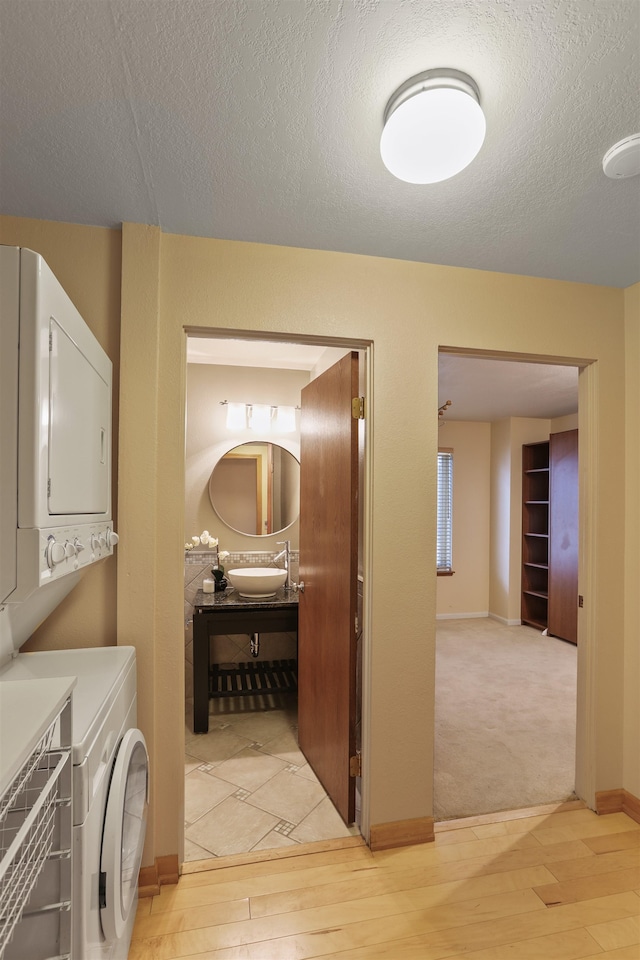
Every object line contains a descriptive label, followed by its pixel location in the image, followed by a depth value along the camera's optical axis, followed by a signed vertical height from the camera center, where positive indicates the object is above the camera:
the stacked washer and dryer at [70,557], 1.01 -0.15
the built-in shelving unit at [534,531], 6.13 -0.44
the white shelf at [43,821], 0.89 -0.66
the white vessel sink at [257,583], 3.36 -0.59
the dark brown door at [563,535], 5.24 -0.42
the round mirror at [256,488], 3.96 +0.04
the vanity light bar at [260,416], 3.96 +0.60
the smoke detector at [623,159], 1.43 +0.97
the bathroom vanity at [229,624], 3.11 -0.82
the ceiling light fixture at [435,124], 1.20 +0.89
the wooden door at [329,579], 2.27 -0.42
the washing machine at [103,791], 1.11 -0.76
